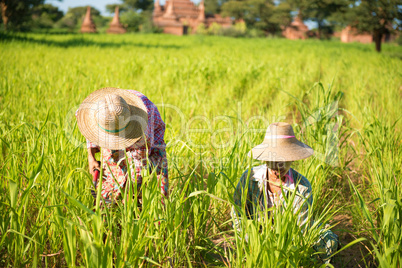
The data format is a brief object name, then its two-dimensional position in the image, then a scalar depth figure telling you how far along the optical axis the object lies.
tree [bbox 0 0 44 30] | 15.37
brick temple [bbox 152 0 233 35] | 36.94
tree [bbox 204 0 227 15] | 55.75
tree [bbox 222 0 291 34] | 40.16
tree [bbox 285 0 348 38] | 22.86
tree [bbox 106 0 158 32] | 32.38
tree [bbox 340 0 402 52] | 14.11
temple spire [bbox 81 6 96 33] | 32.28
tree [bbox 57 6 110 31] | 44.49
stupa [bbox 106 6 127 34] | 33.56
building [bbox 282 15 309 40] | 40.94
